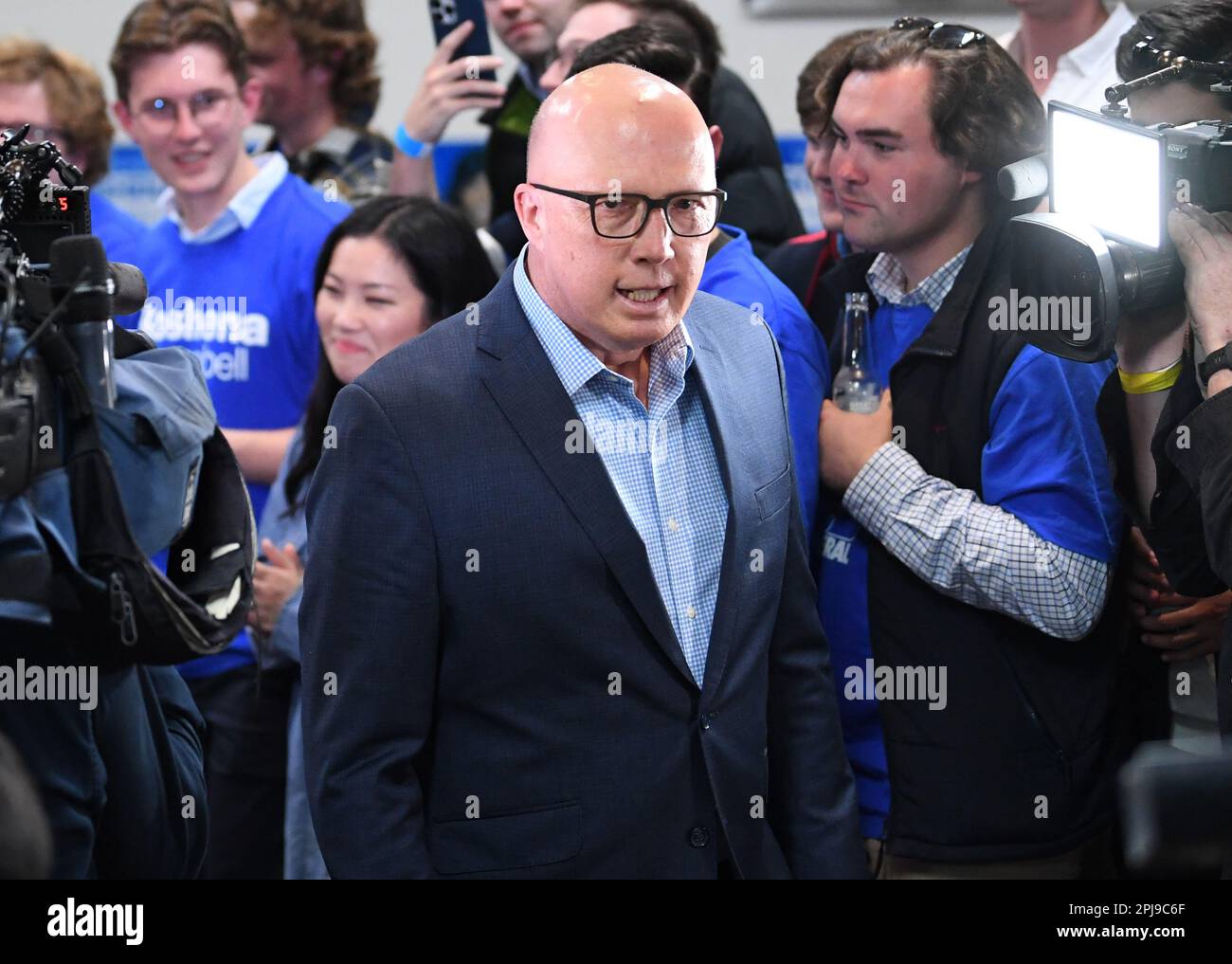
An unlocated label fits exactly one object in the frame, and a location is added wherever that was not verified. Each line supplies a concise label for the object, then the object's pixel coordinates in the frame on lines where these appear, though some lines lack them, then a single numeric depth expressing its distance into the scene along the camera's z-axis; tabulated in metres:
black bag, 1.62
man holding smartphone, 3.38
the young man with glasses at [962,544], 2.25
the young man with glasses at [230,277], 2.89
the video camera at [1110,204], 1.95
